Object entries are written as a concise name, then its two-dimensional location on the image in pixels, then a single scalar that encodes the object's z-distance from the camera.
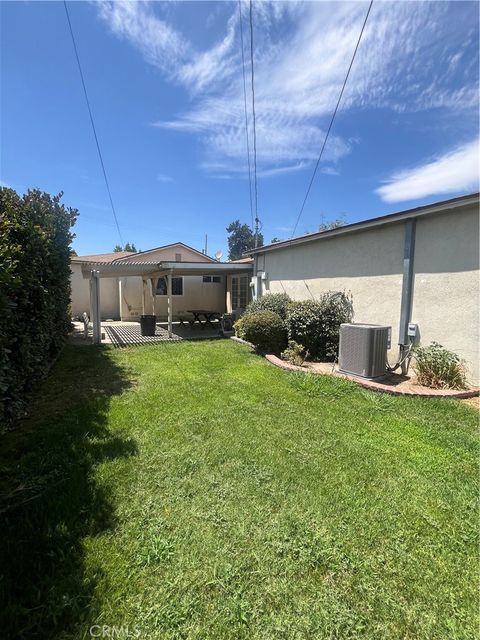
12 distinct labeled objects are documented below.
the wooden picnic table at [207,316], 13.26
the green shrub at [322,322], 8.00
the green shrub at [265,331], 8.30
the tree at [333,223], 33.84
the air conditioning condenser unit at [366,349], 6.01
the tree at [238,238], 54.82
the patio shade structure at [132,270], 10.19
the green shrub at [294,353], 7.60
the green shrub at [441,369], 5.46
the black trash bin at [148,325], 11.32
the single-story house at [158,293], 16.34
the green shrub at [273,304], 9.43
